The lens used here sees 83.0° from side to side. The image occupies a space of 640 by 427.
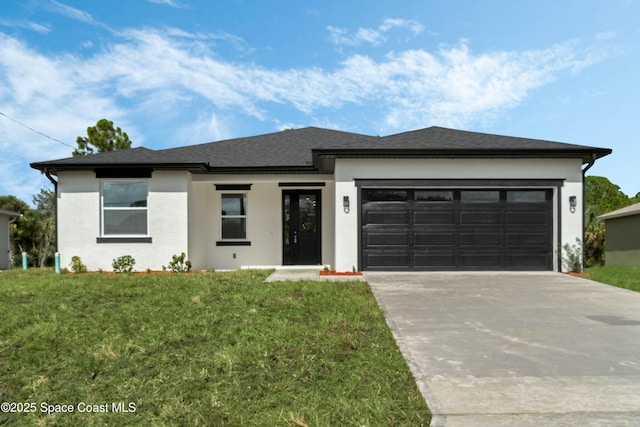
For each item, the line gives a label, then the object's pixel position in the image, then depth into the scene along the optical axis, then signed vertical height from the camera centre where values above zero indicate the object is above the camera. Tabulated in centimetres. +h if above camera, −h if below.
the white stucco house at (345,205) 1066 +22
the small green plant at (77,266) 1109 -164
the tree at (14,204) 2431 +59
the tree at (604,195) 3431 +162
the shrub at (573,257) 1067 -134
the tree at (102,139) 2444 +506
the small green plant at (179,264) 1109 -160
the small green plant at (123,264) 1109 -160
